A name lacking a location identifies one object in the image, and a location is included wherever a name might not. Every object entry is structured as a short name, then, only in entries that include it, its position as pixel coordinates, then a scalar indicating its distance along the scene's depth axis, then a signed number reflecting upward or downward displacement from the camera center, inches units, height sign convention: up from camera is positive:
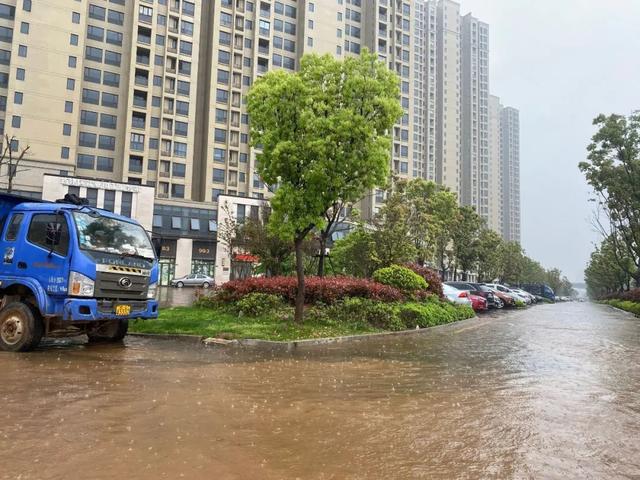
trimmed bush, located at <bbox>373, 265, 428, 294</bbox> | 724.7 +14.6
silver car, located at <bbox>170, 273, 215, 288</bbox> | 2016.5 +5.1
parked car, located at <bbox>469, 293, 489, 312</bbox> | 1110.7 -25.9
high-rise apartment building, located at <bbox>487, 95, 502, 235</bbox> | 5910.4 +1419.5
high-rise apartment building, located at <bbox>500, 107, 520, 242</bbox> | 6343.5 +1547.7
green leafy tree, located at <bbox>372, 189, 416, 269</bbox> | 861.8 +80.1
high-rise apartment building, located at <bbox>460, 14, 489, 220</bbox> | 5595.5 +1981.9
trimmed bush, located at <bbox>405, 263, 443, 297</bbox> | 829.8 +18.0
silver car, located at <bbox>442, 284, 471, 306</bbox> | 933.7 -9.8
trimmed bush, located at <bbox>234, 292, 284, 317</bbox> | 596.1 -23.5
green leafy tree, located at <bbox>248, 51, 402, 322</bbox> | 497.4 +155.3
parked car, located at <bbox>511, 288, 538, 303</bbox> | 1731.7 -5.2
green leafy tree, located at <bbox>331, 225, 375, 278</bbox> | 877.8 +59.4
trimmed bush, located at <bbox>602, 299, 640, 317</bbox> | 1221.1 -28.7
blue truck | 362.0 +5.6
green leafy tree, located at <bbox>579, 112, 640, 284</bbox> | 1266.0 +333.6
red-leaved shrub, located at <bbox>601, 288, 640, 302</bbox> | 1350.9 -0.2
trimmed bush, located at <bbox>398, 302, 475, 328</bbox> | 642.2 -32.9
